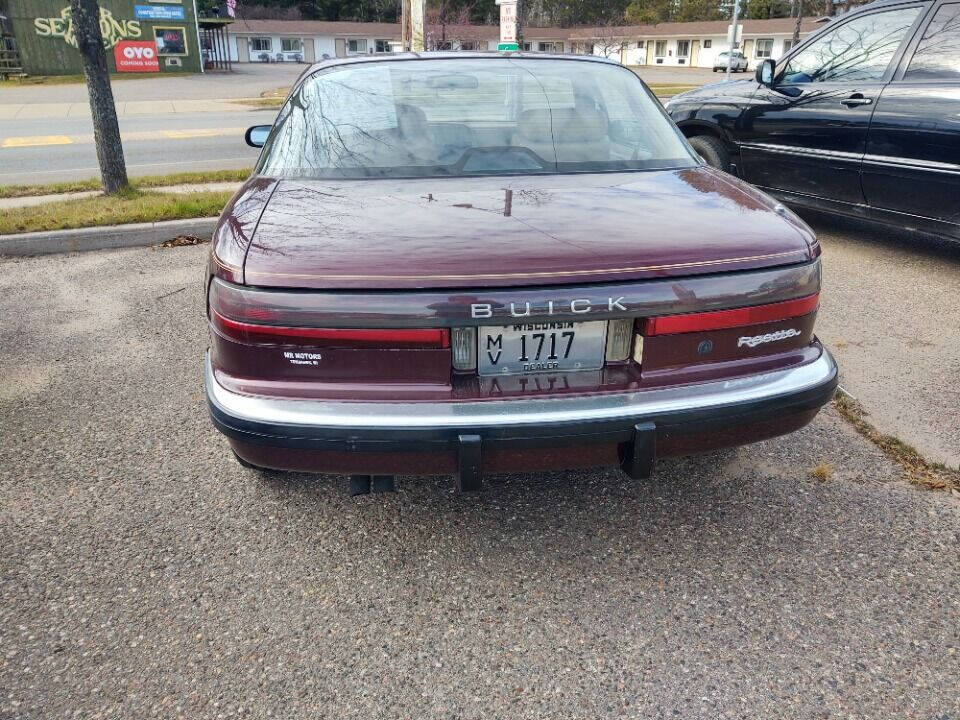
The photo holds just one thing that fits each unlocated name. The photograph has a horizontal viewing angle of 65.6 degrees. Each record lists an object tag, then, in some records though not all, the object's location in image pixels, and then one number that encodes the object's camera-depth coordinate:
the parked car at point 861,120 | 4.96
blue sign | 35.66
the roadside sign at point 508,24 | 11.17
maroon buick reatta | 2.06
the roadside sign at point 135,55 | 35.62
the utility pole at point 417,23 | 11.90
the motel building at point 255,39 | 34.16
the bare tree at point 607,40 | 53.37
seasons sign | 34.00
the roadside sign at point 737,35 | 29.61
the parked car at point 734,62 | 44.91
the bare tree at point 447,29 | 40.47
